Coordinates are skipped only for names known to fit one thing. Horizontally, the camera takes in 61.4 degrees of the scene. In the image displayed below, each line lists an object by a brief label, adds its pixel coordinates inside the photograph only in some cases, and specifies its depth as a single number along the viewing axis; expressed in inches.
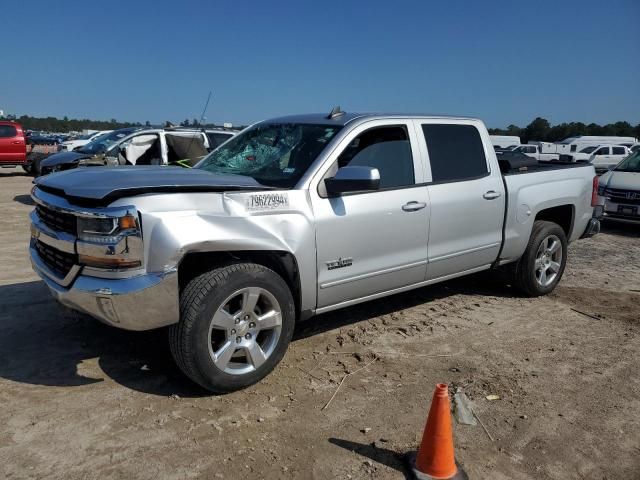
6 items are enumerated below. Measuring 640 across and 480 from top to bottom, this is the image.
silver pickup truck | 124.6
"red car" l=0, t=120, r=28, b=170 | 701.9
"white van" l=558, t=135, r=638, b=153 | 1343.5
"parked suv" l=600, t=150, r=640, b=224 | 419.2
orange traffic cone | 106.7
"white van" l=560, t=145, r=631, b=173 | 1125.1
